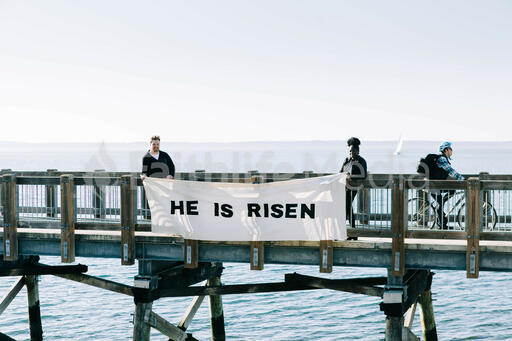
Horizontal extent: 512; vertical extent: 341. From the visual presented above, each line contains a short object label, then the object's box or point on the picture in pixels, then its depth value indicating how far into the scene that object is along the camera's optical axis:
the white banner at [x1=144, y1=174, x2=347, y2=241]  12.26
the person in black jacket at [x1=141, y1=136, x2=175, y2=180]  13.52
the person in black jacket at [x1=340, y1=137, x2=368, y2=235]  13.10
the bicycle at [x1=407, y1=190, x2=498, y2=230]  14.10
